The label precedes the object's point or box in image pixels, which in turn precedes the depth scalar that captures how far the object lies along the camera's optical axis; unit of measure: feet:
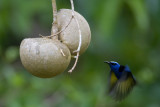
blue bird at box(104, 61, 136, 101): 16.14
